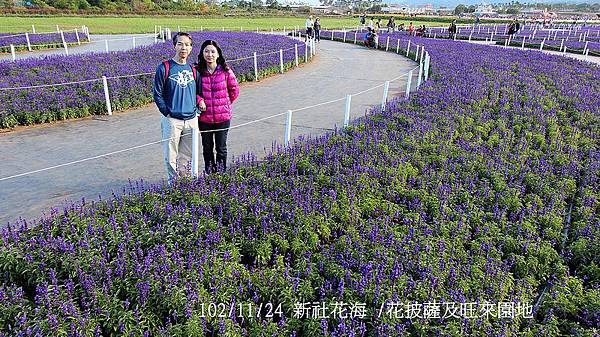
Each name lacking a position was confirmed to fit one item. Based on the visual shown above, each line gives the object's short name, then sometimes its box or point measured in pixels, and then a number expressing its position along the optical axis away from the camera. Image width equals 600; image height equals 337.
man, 6.32
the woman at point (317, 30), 37.35
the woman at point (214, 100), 6.78
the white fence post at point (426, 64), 17.76
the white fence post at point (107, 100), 12.38
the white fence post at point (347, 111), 10.31
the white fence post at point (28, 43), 28.05
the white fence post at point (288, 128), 8.27
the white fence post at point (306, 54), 25.23
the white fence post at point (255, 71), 18.83
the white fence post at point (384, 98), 11.15
